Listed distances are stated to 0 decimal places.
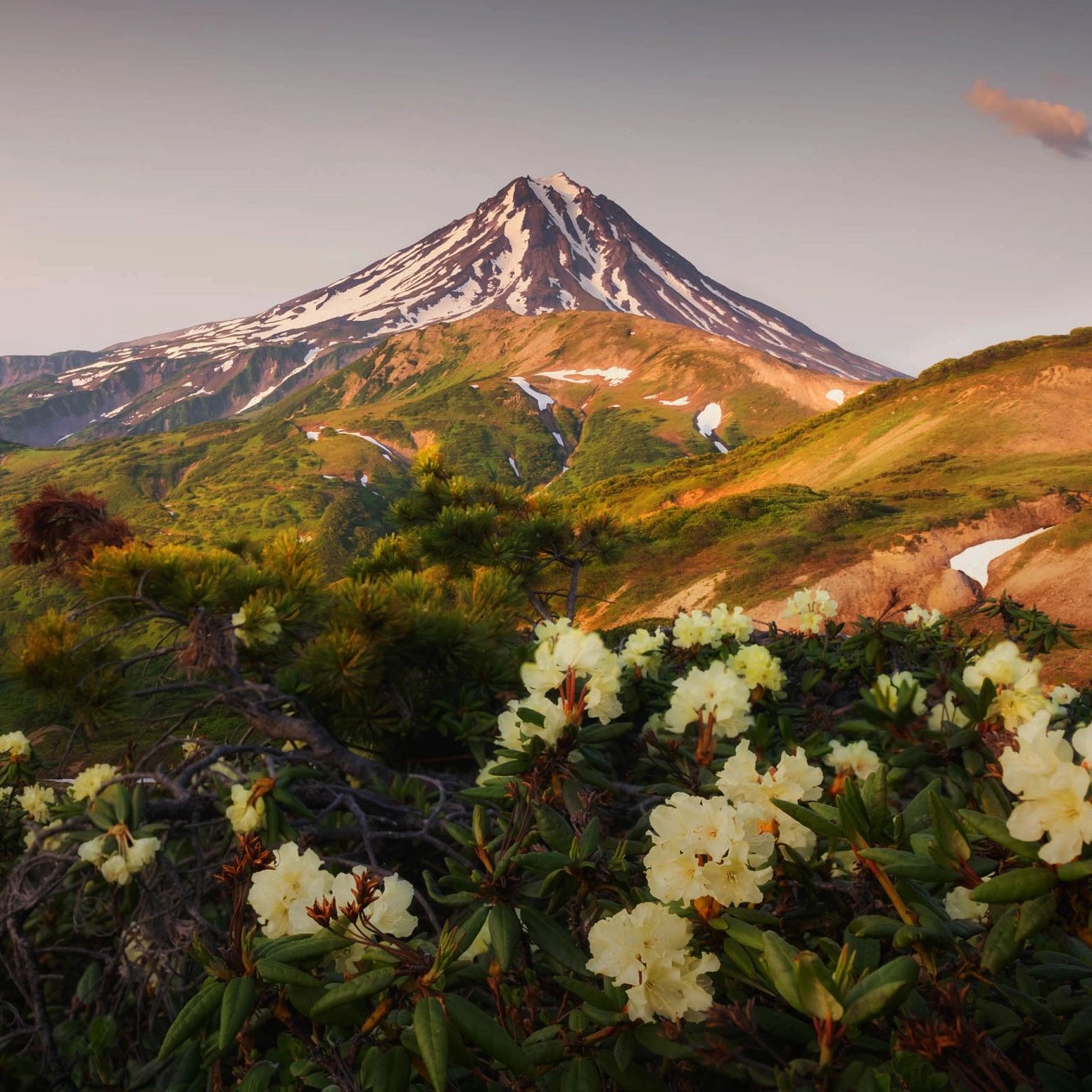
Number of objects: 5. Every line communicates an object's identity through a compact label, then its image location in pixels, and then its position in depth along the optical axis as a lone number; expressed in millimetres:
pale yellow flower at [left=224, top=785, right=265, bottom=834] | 1952
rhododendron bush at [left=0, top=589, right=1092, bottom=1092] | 836
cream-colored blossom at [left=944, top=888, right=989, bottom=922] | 1126
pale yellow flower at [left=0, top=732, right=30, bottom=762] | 2787
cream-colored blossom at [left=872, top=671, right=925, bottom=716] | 2082
